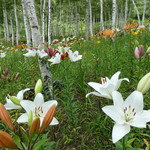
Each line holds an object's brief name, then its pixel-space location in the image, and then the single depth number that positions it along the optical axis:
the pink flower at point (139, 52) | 1.66
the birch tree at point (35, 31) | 2.52
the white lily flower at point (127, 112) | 0.81
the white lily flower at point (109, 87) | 0.95
